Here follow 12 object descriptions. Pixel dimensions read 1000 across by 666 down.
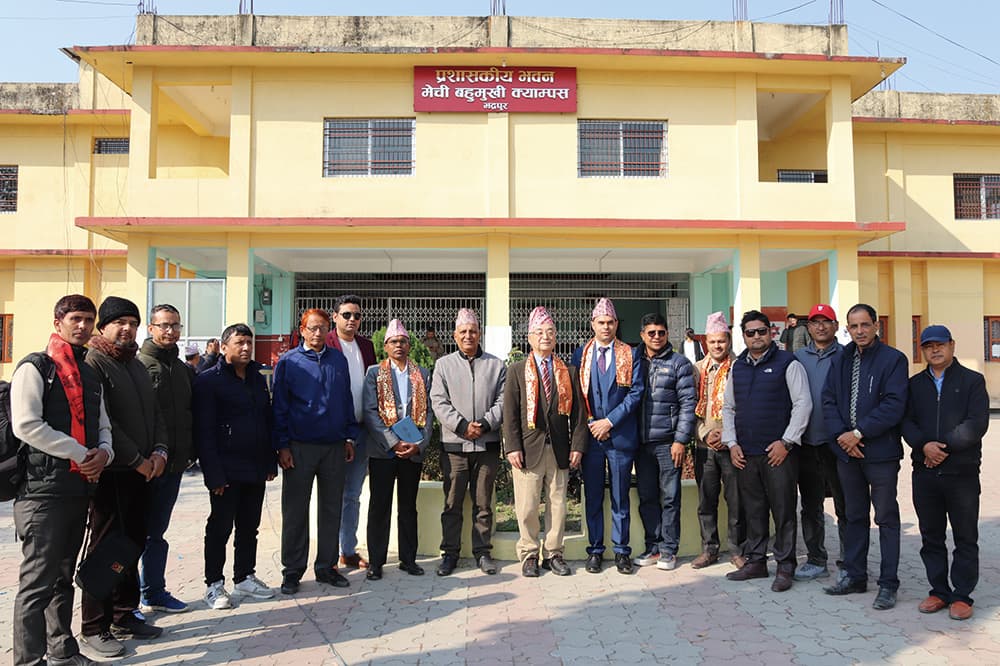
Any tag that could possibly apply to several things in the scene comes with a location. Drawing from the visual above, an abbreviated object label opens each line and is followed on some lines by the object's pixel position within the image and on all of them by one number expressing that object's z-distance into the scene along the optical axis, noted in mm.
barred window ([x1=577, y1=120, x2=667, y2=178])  12148
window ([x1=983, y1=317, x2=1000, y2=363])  15789
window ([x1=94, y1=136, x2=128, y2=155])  15250
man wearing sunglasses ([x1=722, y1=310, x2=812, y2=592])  4668
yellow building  11711
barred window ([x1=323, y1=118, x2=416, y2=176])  12039
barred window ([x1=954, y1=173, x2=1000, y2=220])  15414
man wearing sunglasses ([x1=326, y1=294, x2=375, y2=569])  5152
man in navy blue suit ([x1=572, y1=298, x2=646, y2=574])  4988
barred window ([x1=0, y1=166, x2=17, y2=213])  15133
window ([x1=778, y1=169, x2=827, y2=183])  14756
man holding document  4883
